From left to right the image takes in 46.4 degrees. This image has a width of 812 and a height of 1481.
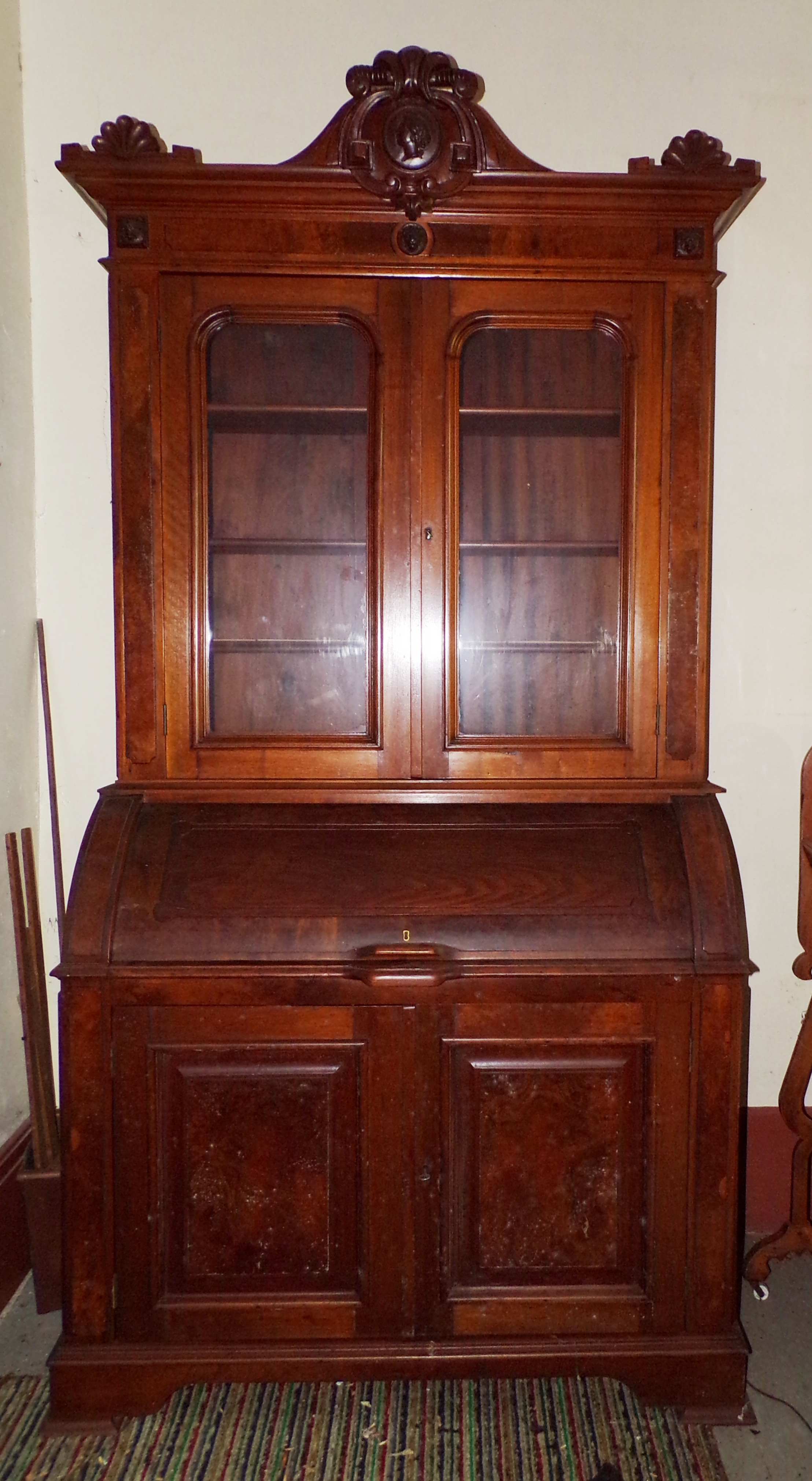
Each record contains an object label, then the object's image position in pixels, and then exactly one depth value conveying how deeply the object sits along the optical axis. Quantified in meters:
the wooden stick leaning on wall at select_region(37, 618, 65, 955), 2.18
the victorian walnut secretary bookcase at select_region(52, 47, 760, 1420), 1.73
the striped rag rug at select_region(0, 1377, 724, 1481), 1.66
